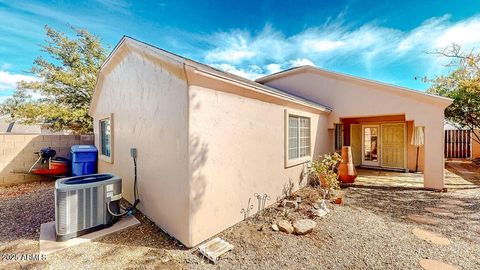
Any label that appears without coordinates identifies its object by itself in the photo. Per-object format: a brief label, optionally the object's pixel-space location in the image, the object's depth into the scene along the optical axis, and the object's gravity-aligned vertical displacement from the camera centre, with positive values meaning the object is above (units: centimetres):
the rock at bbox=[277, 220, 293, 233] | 398 -188
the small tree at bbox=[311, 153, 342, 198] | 578 -123
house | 350 +8
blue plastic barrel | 755 -97
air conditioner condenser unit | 349 -132
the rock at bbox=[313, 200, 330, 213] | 506 -184
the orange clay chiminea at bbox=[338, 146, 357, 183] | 745 -128
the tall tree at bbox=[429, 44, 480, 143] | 837 +240
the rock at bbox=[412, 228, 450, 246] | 360 -195
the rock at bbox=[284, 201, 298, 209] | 521 -187
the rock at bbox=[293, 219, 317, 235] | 391 -186
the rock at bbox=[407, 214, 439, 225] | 445 -196
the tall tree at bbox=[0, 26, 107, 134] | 1338 +359
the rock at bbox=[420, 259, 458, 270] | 288 -193
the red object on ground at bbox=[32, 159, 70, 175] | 759 -138
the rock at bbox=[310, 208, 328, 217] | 473 -189
